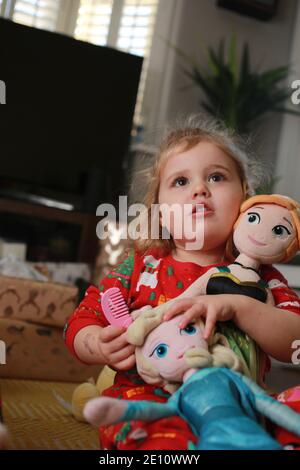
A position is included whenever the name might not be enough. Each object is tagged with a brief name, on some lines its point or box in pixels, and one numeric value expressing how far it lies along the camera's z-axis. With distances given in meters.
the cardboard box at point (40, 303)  1.67
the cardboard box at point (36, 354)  1.67
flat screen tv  3.17
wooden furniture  3.05
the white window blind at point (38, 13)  3.36
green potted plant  3.29
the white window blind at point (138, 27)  3.51
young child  0.71
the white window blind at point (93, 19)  3.49
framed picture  3.52
